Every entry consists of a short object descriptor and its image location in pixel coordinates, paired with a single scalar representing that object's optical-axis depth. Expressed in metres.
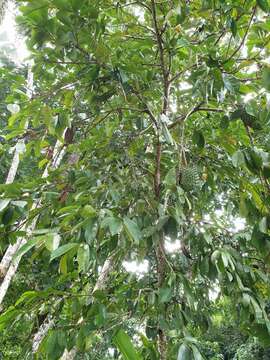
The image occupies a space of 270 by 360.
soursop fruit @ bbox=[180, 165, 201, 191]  1.12
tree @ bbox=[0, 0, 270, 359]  0.92
